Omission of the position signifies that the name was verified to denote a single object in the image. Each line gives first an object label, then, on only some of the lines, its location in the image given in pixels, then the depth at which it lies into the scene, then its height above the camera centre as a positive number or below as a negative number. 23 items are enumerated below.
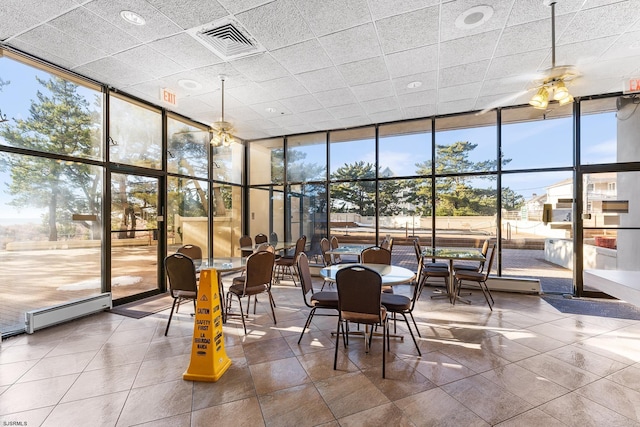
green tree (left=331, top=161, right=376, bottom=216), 6.61 +0.57
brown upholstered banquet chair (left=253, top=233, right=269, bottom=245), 6.76 -0.59
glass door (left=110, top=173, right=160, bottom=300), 4.73 -0.35
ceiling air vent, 3.10 +2.03
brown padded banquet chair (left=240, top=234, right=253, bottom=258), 6.38 -0.63
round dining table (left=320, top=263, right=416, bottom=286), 2.92 -0.68
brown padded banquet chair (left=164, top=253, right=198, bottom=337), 3.39 -0.74
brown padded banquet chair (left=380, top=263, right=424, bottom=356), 2.96 -0.94
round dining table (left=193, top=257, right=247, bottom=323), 3.50 -0.67
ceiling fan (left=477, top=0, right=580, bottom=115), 2.86 +1.40
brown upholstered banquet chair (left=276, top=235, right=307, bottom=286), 5.83 -0.93
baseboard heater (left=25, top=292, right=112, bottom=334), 3.49 -1.30
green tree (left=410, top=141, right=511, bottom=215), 5.72 +0.57
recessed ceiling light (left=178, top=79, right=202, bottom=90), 4.35 +2.03
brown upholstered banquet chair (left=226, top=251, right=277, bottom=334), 3.62 -0.82
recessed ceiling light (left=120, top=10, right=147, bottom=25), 2.88 +2.03
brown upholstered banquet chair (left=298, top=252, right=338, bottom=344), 3.15 -0.95
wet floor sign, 2.50 -1.12
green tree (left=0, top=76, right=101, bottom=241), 3.63 +0.87
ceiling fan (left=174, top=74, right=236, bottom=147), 4.40 +1.28
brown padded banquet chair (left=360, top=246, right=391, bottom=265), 4.25 -0.63
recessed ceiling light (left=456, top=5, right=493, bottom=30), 2.86 +2.06
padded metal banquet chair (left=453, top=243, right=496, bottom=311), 4.54 -1.01
